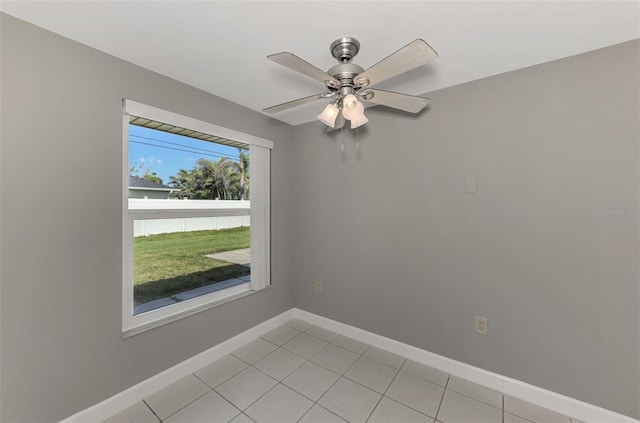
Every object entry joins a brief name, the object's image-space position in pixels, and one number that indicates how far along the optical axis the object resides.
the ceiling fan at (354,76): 1.18
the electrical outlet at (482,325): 1.94
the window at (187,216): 1.85
